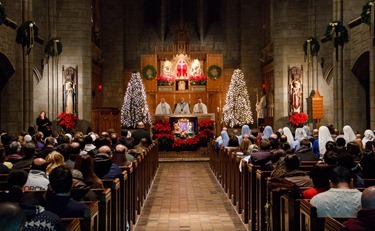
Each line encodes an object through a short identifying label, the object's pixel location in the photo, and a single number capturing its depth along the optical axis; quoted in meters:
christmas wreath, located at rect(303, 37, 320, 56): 20.36
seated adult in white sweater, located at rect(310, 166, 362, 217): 4.29
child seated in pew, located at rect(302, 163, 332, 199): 4.87
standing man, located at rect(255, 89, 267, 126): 23.80
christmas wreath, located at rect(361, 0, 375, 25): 14.02
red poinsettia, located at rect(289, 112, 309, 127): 19.53
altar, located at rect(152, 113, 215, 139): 21.42
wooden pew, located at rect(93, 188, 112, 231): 5.02
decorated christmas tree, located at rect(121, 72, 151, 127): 20.94
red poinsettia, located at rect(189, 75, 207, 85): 24.61
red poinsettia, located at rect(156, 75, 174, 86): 24.66
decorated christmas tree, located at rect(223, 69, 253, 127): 22.05
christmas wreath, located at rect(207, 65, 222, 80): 24.55
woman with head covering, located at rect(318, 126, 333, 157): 11.05
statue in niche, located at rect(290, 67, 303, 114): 21.11
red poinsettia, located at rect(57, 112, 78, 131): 18.58
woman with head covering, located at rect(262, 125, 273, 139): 14.03
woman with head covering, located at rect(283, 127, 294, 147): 13.29
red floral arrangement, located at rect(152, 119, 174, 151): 20.06
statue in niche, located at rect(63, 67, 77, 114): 20.11
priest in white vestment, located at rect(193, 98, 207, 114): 23.83
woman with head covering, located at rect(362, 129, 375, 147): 11.58
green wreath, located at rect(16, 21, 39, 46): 15.65
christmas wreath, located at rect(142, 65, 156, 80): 24.59
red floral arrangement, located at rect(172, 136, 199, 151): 20.03
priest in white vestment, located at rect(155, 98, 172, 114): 23.58
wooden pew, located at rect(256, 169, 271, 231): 6.81
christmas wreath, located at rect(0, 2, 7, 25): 12.98
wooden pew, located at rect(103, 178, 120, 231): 5.93
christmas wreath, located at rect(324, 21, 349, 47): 16.75
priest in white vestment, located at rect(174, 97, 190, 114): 23.73
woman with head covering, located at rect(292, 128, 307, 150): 14.26
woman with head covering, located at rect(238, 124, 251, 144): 15.05
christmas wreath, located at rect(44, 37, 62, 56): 19.27
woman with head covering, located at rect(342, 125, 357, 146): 12.07
